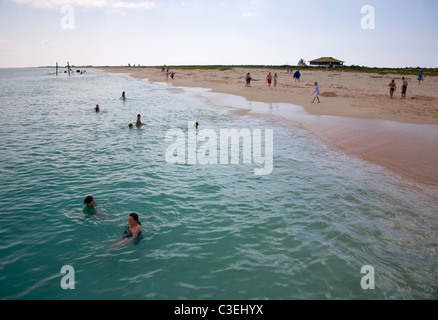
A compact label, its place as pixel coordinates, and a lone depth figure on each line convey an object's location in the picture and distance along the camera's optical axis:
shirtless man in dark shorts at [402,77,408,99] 27.17
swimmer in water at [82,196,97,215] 8.29
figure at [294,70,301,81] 45.42
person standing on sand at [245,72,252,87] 42.29
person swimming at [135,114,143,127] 20.38
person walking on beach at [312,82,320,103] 27.27
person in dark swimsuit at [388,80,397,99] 27.50
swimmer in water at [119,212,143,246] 7.16
